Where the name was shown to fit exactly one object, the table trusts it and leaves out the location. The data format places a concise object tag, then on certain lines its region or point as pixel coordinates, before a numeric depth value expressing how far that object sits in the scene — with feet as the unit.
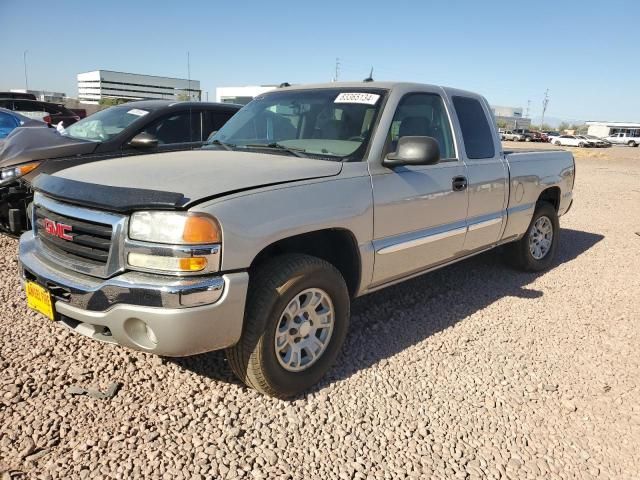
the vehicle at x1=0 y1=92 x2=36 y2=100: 44.02
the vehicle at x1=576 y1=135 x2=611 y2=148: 182.80
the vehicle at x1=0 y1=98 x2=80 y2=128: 41.09
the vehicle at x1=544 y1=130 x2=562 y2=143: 199.26
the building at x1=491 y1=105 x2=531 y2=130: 358.23
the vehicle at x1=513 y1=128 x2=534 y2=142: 196.44
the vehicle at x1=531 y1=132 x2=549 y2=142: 198.83
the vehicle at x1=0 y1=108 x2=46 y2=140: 29.86
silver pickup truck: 8.14
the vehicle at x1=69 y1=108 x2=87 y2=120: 53.26
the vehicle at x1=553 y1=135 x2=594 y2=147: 181.68
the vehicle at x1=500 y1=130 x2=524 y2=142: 193.26
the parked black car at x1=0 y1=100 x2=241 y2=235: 17.13
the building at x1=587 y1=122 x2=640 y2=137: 264.11
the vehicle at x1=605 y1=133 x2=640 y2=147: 202.39
